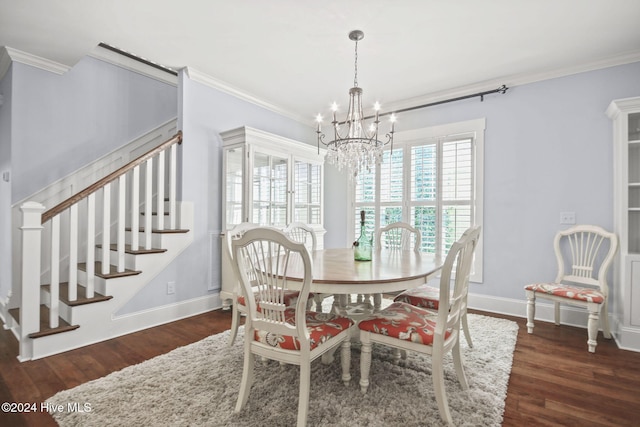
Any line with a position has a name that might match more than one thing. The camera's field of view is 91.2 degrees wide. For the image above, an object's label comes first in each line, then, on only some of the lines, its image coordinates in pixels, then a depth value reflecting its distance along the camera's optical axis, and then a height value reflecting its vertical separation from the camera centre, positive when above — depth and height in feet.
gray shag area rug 5.22 -3.43
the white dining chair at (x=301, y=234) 9.11 -0.75
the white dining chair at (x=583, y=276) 8.23 -1.86
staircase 7.30 -1.54
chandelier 8.13 +1.78
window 12.01 +1.26
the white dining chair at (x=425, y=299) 7.46 -2.06
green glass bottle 7.63 -0.84
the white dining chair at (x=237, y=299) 7.54 -2.11
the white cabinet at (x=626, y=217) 8.26 -0.03
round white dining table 5.49 -1.15
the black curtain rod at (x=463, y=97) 11.25 +4.52
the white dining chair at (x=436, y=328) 5.18 -2.05
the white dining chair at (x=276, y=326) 4.88 -1.93
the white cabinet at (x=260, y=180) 11.21 +1.26
